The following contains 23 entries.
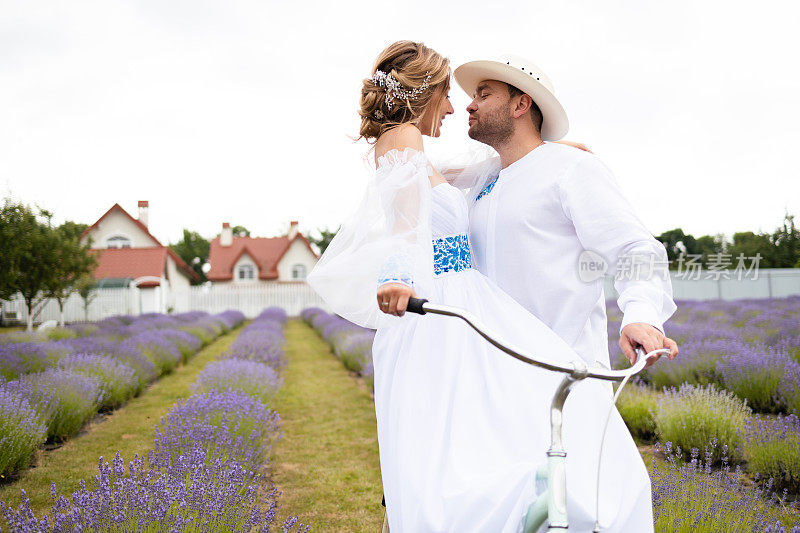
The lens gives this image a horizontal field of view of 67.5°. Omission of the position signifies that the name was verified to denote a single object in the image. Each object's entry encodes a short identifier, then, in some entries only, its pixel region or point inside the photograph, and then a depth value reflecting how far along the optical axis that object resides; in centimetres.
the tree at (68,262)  1541
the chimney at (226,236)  3919
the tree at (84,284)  1680
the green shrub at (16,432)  430
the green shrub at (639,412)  540
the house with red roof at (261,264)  3756
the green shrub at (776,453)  393
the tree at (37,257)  1450
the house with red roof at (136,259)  2781
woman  157
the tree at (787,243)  2447
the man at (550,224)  193
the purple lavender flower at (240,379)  584
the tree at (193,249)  6262
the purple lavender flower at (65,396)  555
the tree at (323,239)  5954
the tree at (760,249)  2750
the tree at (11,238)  1358
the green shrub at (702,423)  455
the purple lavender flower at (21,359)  646
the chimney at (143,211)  3453
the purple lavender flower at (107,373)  707
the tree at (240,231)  7306
